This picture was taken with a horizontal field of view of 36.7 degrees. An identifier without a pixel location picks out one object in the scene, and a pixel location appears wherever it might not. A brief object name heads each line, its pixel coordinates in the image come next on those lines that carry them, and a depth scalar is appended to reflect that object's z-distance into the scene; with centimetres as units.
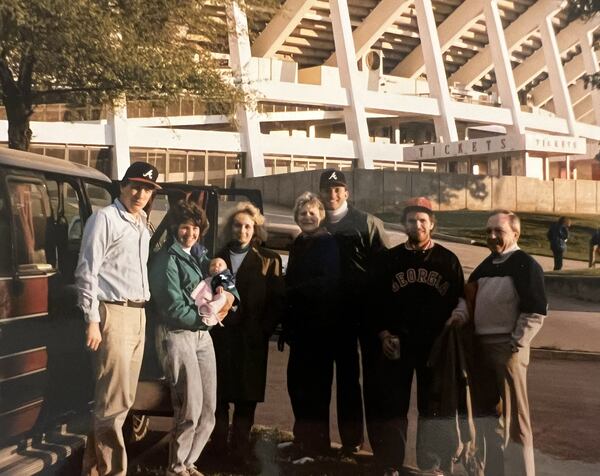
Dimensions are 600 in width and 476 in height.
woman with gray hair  387
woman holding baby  377
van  347
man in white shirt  362
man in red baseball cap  386
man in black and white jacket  373
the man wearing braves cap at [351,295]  385
